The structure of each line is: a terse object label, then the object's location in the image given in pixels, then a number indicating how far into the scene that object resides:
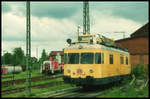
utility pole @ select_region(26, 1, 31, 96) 15.97
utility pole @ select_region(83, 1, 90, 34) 36.22
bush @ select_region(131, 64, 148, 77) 31.68
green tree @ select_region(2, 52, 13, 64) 119.06
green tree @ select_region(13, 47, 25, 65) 134.77
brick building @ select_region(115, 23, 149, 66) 38.09
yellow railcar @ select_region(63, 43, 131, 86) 18.19
